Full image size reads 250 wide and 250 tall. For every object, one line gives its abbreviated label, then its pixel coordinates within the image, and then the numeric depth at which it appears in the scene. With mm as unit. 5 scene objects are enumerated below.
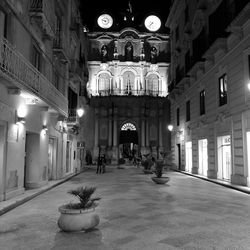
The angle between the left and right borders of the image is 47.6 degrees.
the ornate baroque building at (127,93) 37500
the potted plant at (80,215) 5609
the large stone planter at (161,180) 14182
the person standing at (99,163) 22494
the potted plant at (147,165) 22084
